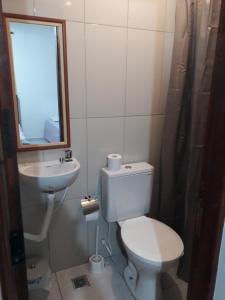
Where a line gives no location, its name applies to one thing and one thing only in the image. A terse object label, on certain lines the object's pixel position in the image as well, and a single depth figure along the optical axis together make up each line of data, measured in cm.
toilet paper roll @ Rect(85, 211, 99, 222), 175
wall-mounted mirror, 147
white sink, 143
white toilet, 149
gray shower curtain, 153
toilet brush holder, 196
